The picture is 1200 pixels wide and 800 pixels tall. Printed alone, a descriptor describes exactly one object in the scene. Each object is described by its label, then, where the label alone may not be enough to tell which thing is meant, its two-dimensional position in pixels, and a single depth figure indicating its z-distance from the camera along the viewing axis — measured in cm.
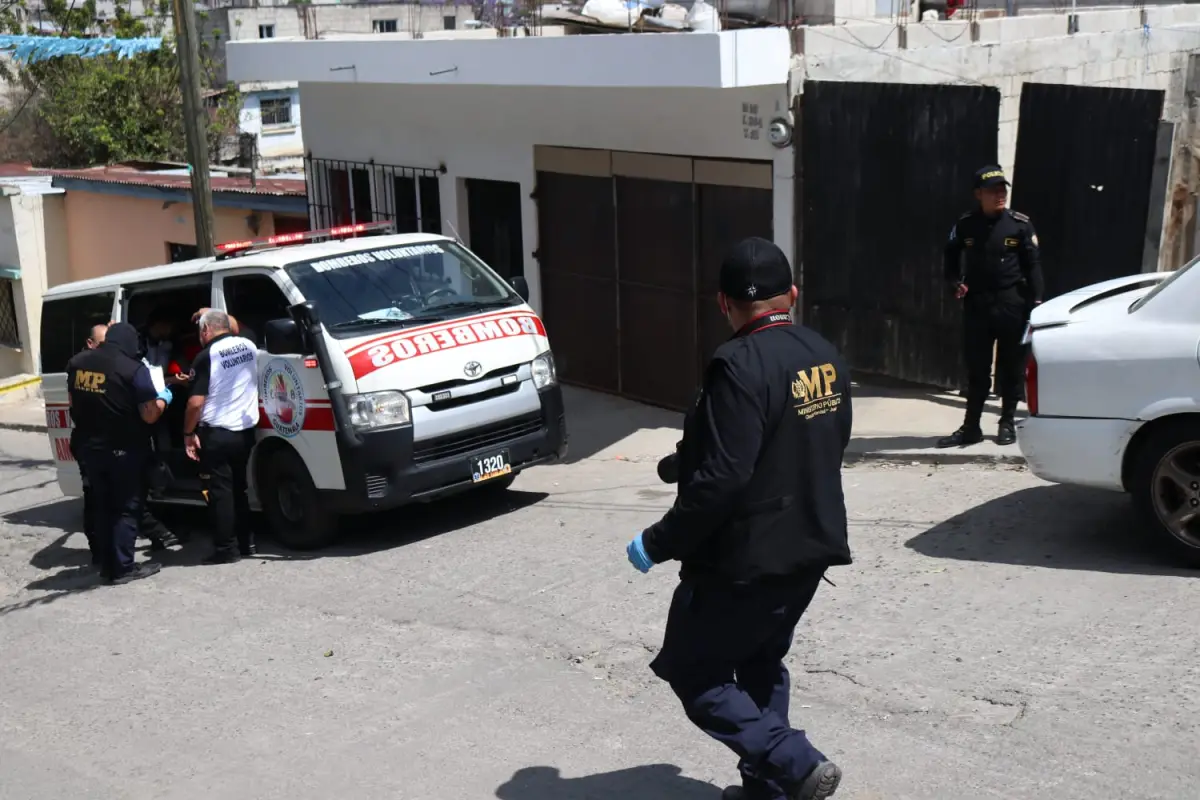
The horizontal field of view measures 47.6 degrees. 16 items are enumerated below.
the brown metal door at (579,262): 1278
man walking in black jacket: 383
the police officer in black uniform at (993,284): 852
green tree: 3375
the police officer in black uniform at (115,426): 829
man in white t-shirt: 848
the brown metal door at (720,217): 1123
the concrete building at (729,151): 1002
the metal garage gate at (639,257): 1164
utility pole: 1275
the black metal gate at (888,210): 1002
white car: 630
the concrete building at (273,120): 3728
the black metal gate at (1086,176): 928
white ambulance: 844
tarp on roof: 1559
